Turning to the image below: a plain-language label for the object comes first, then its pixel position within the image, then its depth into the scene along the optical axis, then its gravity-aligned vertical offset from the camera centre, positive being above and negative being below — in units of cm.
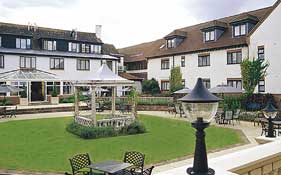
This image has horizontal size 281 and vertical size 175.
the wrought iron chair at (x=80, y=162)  773 -197
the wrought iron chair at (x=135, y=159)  807 -194
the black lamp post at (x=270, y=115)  714 -65
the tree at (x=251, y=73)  2584 +151
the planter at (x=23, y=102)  3350 -146
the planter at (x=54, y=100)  3550 -136
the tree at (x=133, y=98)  1745 -52
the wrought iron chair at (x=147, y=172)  721 -208
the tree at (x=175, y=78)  3475 +141
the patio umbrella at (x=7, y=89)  2483 +3
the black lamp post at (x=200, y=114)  385 -33
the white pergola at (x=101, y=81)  1551 +46
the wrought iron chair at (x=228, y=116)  2019 -182
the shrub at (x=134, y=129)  1633 -222
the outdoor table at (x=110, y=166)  673 -187
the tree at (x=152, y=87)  4003 +36
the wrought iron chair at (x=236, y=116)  2156 -197
